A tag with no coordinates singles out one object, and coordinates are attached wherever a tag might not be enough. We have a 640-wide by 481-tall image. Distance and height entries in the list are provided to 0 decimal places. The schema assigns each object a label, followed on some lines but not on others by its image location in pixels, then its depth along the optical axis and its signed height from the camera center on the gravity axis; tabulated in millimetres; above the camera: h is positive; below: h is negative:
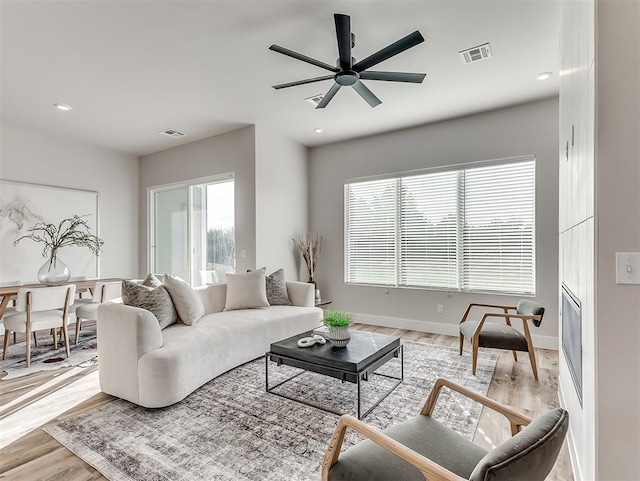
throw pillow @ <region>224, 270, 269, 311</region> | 3959 -636
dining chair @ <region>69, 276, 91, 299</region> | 4139 -604
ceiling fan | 2260 +1318
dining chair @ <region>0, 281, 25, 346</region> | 3779 -806
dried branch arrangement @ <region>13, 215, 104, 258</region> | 4852 +86
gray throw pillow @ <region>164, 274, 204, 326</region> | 3227 -590
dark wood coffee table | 2342 -882
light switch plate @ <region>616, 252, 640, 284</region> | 1275 -118
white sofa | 2484 -926
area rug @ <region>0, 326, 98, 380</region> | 3336 -1277
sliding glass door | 5281 +139
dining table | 3440 -570
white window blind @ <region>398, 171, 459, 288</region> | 4625 +103
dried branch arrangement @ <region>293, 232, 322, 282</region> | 5508 -161
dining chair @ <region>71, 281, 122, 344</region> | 4039 -763
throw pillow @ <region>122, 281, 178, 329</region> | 2924 -539
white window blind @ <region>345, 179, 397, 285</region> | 5152 +97
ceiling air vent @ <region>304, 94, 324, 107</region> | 3879 +1620
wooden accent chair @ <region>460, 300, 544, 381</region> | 3053 -916
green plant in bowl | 2691 -656
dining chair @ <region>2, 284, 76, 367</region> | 3391 -767
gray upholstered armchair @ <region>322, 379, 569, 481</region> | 881 -747
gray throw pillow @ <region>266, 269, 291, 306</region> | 4281 -675
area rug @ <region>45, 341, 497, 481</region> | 1853 -1258
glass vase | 4052 -416
